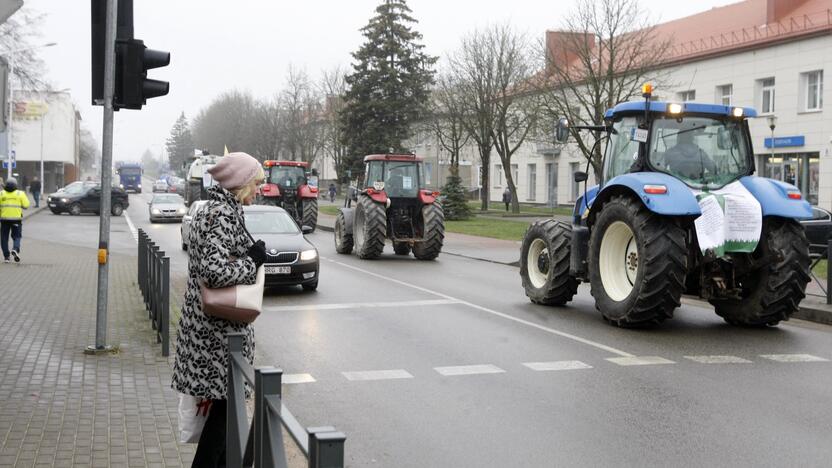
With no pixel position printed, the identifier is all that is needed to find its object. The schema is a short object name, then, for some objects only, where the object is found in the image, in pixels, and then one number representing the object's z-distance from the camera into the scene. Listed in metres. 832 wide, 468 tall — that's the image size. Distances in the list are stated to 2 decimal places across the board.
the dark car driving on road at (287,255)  14.63
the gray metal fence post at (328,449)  2.35
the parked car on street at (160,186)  93.82
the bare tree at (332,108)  76.49
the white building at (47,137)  78.00
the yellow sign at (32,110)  72.89
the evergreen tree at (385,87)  53.22
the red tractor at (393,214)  21.41
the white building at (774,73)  37.00
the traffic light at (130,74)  8.68
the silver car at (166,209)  39.16
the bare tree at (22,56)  38.53
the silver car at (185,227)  21.46
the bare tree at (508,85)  45.88
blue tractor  10.50
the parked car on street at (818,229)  21.45
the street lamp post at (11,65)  40.03
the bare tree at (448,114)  49.22
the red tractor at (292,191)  34.66
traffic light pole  8.59
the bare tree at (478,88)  46.72
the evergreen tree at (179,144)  156.50
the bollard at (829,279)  12.66
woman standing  4.27
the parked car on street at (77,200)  44.22
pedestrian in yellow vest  19.58
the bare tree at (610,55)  35.69
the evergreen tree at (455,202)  42.81
